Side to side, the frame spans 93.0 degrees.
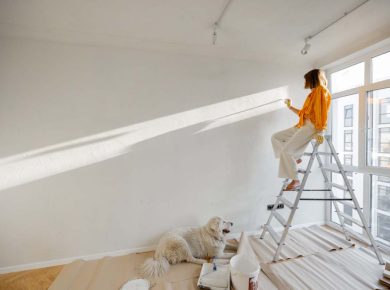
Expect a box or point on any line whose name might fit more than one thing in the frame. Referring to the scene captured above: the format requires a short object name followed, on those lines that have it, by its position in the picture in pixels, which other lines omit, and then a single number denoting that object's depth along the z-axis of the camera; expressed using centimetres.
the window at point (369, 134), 208
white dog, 183
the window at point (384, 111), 206
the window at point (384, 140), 205
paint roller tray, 153
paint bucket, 128
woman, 189
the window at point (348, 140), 248
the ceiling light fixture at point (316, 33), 160
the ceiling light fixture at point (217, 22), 155
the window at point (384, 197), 210
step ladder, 186
